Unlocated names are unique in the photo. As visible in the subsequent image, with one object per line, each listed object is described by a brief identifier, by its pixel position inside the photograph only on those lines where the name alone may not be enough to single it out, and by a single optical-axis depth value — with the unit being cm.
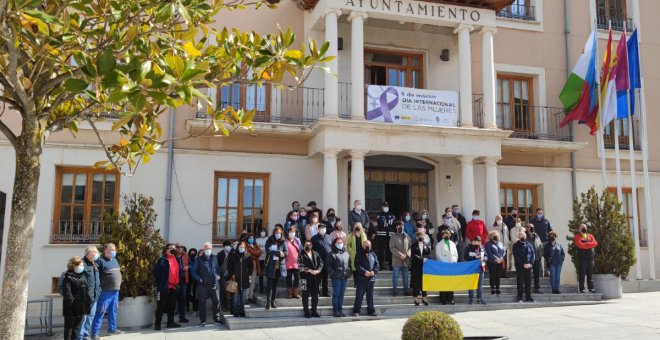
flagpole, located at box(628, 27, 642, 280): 1571
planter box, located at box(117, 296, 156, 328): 1116
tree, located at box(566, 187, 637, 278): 1423
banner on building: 1479
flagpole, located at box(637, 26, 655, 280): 1602
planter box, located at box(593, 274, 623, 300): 1409
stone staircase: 1098
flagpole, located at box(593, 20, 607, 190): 1591
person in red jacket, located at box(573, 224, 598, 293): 1380
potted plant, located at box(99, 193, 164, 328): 1117
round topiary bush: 672
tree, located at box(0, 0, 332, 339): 401
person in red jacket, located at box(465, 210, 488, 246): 1420
